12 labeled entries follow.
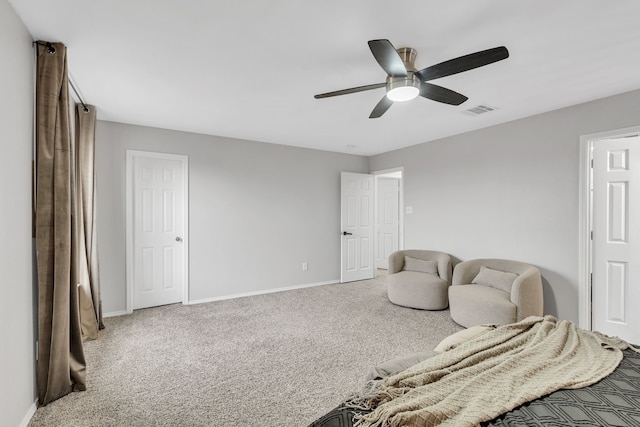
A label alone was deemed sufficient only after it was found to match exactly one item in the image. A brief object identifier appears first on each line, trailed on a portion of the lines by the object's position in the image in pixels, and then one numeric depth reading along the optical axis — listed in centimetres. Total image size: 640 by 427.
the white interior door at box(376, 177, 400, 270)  700
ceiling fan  177
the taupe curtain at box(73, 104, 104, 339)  317
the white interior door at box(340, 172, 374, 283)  574
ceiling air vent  336
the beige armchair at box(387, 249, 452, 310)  409
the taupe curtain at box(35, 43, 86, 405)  204
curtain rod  209
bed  105
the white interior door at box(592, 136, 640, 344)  305
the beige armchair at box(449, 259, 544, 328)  317
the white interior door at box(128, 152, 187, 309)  410
